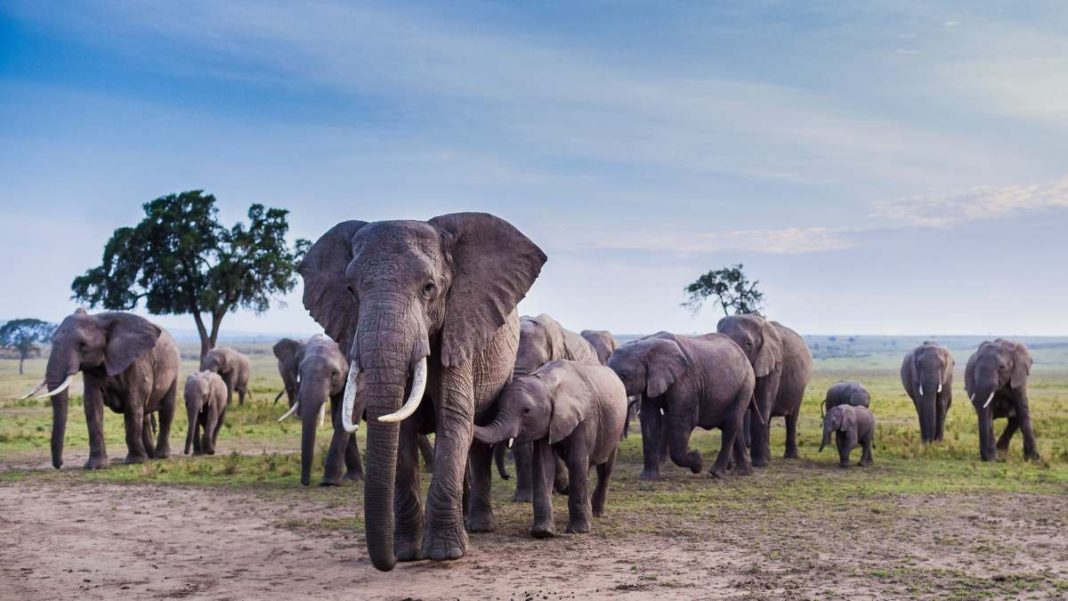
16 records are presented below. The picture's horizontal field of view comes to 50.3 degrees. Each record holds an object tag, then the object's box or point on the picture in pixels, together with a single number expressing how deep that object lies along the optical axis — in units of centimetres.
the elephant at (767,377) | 1945
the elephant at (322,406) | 1573
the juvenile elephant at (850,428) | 1898
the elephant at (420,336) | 903
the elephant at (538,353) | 1412
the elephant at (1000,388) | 2048
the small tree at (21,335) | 12125
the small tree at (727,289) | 6159
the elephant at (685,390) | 1659
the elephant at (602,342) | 2615
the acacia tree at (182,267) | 4884
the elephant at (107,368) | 1789
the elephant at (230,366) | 3023
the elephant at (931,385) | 2359
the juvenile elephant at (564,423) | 1102
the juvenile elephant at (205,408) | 2069
